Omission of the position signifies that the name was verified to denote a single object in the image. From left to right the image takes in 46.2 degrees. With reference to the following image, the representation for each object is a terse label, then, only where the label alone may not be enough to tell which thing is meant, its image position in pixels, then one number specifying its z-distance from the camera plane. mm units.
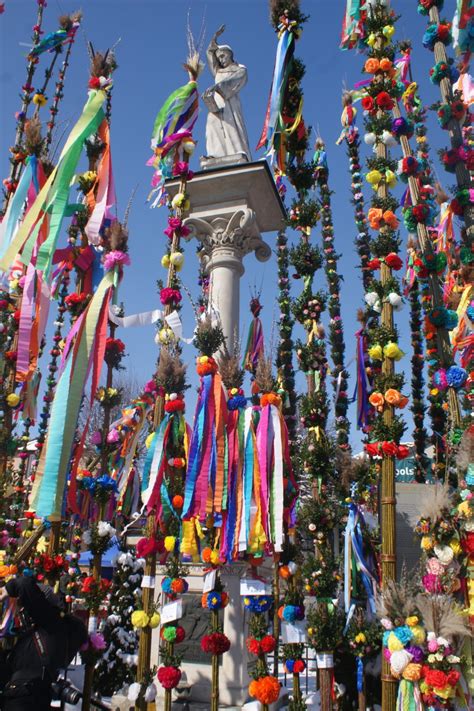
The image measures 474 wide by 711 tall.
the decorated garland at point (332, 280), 11117
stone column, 8312
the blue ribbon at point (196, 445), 4816
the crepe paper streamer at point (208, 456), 4824
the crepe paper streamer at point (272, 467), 4758
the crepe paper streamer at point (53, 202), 4617
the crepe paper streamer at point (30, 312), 4930
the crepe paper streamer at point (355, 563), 5742
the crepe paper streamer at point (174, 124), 5625
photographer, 3656
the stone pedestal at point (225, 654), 6281
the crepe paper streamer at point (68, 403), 3859
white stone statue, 9695
